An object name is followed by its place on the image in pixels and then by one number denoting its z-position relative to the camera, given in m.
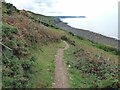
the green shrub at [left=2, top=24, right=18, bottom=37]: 8.40
